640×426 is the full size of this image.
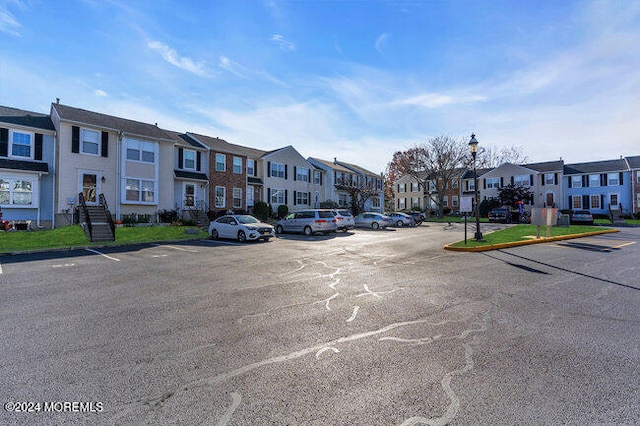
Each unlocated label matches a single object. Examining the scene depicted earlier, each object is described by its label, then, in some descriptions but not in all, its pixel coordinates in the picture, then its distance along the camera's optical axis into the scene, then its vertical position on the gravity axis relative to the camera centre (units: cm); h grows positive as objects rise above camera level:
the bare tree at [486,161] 5032 +929
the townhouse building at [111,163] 2066 +382
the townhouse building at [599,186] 4488 +450
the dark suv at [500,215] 3884 +32
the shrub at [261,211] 3097 +68
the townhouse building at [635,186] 4362 +419
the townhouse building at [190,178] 2633 +329
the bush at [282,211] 3431 +76
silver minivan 2228 -27
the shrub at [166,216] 2431 +17
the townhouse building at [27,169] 1922 +297
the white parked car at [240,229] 1833 -61
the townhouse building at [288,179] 3450 +441
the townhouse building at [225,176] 2862 +381
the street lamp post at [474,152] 1609 +341
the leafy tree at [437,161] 4666 +830
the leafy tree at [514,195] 4550 +317
